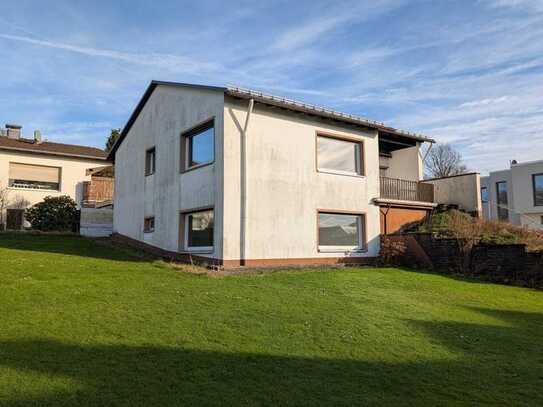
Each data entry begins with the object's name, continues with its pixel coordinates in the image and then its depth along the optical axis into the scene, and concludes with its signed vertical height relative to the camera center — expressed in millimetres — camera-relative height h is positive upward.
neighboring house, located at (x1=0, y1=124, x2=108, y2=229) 29297 +5017
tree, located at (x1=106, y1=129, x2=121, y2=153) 42156 +10123
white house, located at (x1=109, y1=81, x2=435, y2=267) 13984 +2247
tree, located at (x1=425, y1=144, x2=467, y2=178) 57219 +10563
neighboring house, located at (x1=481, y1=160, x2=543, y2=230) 34344 +4043
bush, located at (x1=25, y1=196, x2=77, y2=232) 24797 +1667
